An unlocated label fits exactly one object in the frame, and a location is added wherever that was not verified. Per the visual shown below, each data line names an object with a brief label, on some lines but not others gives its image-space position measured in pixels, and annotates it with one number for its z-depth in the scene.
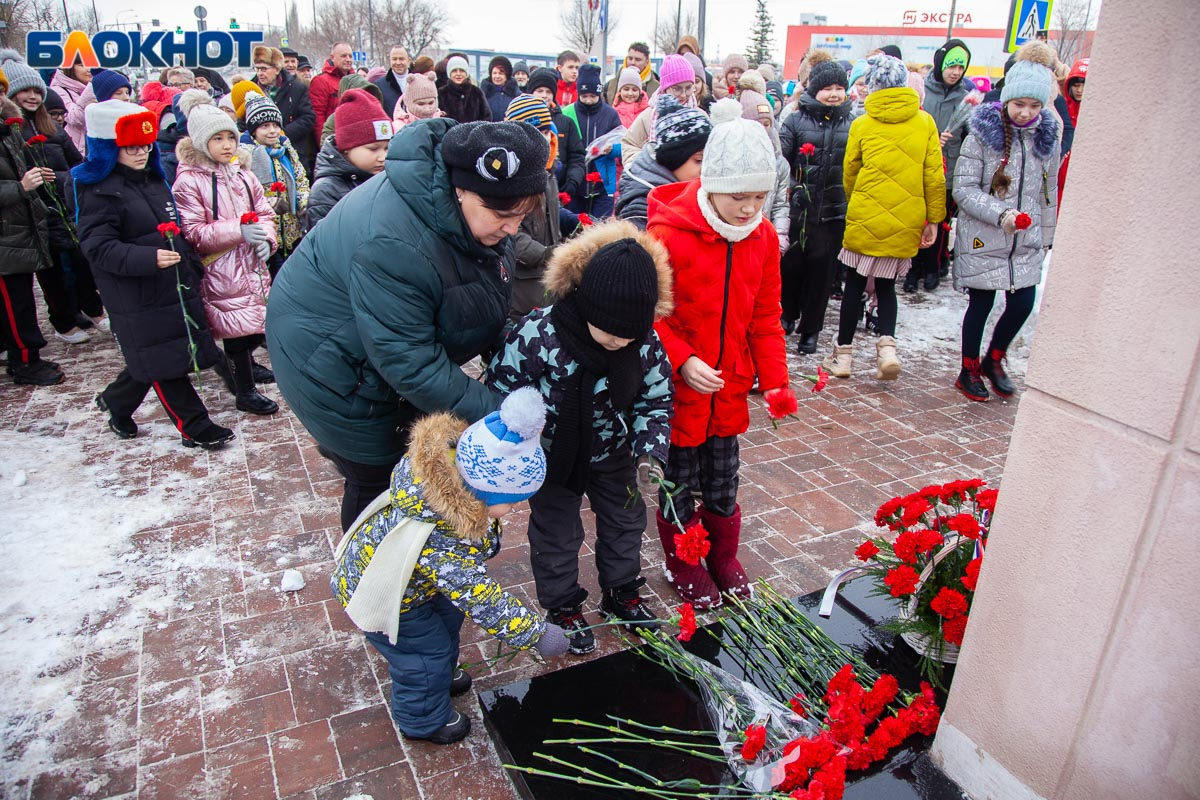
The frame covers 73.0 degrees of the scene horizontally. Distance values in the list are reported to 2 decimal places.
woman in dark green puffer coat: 2.40
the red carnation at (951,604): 2.51
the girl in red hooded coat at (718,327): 2.92
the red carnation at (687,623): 2.65
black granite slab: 2.38
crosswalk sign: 9.43
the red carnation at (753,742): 2.20
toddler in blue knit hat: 2.28
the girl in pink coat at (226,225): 4.77
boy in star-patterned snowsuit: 2.56
